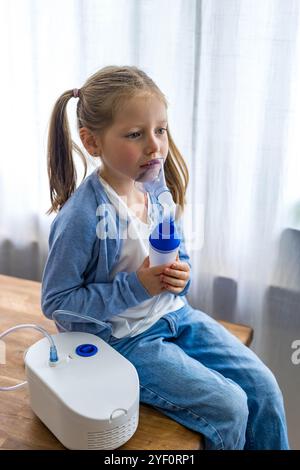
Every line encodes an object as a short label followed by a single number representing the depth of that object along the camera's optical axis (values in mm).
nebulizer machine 842
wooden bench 912
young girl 938
